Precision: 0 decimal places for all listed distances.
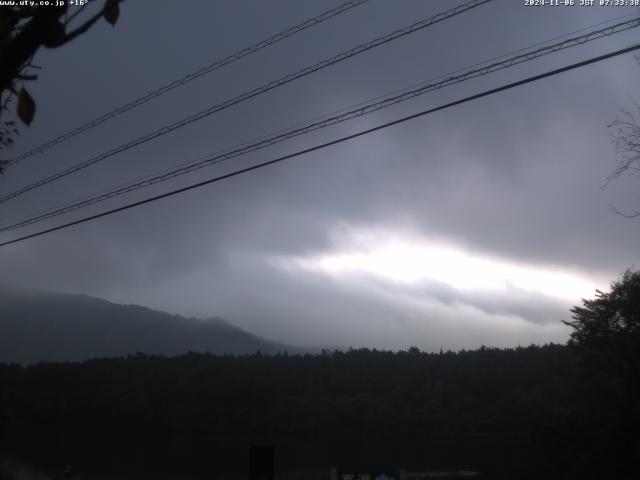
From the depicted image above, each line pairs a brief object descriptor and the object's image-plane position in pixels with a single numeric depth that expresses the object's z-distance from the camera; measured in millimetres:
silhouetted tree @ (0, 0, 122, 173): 3455
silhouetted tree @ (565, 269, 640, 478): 23031
